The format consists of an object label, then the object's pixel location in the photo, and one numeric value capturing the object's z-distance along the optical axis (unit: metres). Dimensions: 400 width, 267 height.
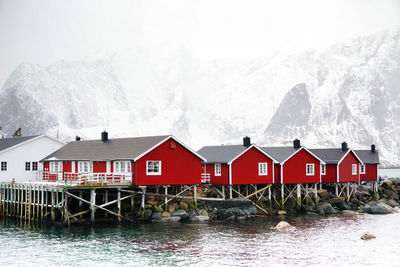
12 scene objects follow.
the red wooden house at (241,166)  56.38
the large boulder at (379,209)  59.84
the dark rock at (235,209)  52.38
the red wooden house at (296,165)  60.34
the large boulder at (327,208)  59.96
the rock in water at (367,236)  42.25
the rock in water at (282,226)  46.56
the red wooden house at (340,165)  65.56
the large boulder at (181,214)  50.06
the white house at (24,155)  61.97
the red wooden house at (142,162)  49.62
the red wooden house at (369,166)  72.08
